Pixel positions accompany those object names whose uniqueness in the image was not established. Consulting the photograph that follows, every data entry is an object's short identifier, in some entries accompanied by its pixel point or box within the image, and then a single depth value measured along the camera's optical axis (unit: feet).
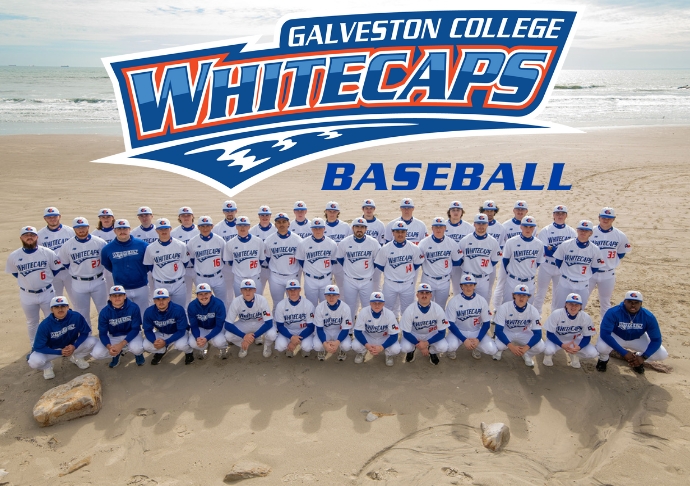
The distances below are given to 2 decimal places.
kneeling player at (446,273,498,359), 26.68
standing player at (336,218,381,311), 29.50
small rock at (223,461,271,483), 19.19
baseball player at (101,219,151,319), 27.61
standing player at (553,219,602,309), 28.66
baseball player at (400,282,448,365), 26.53
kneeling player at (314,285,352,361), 26.86
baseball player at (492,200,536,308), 33.22
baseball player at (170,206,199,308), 31.17
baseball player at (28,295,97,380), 24.99
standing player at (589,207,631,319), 29.86
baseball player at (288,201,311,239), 34.06
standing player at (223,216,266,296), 29.68
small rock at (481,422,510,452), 20.26
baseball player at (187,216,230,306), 29.30
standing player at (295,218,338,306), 29.55
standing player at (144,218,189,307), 28.22
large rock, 22.15
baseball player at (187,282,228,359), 26.68
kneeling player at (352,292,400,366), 26.23
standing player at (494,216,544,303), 29.43
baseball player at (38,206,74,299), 29.58
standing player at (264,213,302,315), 29.84
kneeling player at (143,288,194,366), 26.08
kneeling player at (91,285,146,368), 25.71
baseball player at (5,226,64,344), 26.61
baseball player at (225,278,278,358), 27.04
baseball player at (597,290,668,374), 25.09
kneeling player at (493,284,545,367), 26.00
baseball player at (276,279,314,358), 27.07
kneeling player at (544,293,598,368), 25.58
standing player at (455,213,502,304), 29.63
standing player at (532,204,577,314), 31.32
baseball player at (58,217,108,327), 27.68
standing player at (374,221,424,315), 29.27
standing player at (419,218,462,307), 29.43
